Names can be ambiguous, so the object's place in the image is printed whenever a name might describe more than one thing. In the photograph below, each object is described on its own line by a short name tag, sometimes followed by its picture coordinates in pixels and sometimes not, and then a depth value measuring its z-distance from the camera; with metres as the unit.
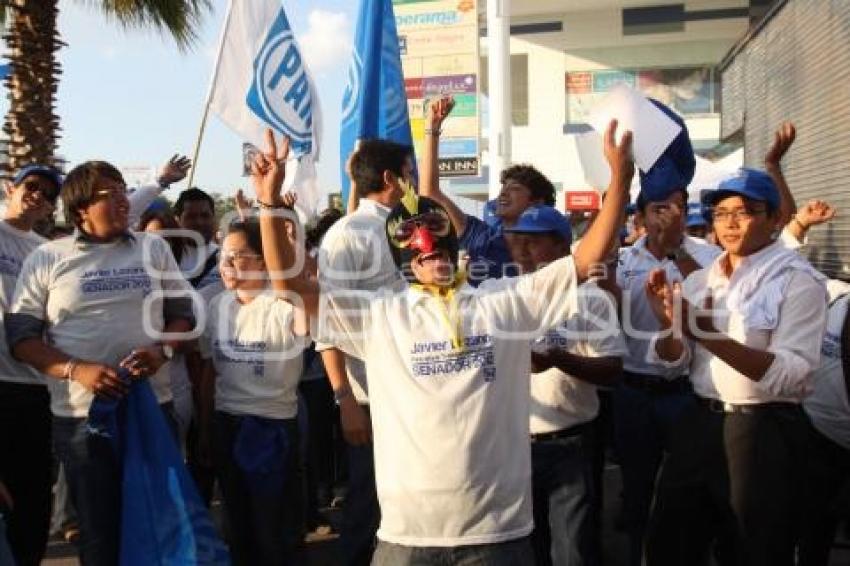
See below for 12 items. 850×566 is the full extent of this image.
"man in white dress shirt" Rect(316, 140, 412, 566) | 3.37
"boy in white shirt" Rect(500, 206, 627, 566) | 3.21
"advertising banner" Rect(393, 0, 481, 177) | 14.98
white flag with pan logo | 5.67
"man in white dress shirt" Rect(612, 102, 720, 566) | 4.01
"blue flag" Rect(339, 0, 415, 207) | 5.19
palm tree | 8.53
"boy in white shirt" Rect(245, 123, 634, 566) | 2.35
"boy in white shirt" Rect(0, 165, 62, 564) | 3.75
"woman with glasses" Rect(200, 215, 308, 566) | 3.64
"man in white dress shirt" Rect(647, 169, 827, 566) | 2.79
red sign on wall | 24.92
